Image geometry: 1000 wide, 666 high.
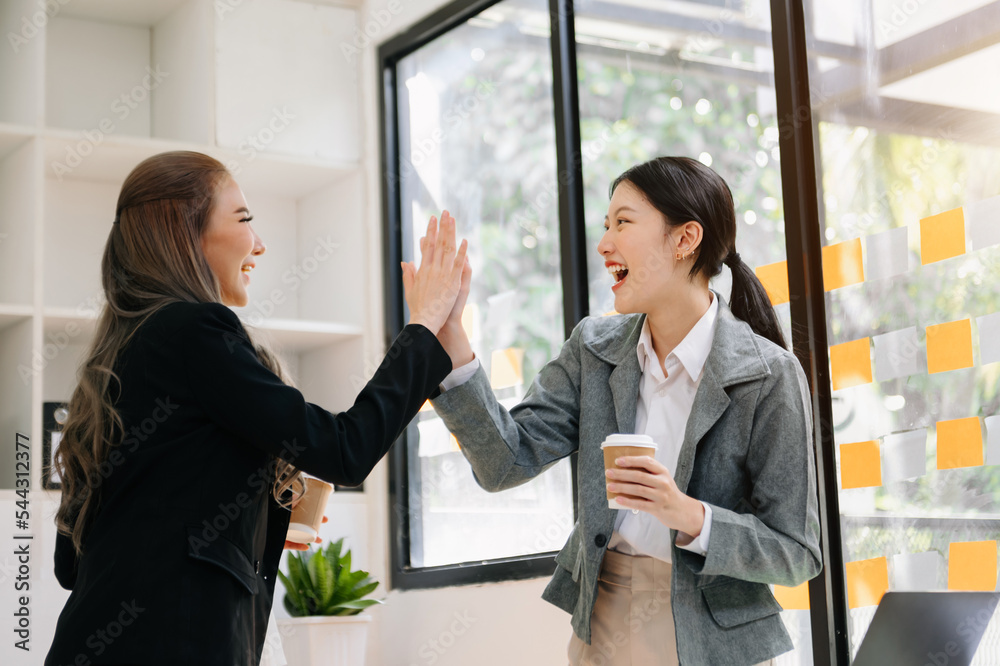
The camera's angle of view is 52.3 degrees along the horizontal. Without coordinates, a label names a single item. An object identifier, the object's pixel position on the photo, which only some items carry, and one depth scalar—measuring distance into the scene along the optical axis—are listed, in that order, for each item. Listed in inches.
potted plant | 130.0
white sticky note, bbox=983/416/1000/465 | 79.1
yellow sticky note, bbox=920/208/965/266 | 83.3
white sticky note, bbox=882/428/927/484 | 84.9
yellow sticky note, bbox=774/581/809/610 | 91.7
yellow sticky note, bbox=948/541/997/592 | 78.6
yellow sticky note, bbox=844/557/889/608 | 86.8
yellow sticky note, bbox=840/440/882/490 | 88.0
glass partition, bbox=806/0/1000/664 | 81.0
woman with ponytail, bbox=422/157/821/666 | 62.6
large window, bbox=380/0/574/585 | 127.3
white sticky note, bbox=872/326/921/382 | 86.1
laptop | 64.9
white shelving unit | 131.7
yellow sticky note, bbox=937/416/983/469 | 80.6
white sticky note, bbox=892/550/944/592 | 83.2
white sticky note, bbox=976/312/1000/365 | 79.9
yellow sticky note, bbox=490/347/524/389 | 129.5
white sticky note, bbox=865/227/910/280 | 87.9
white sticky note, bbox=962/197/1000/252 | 80.5
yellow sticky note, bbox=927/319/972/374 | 82.0
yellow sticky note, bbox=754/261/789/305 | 96.1
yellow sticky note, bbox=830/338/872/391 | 89.6
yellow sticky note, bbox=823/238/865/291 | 91.0
